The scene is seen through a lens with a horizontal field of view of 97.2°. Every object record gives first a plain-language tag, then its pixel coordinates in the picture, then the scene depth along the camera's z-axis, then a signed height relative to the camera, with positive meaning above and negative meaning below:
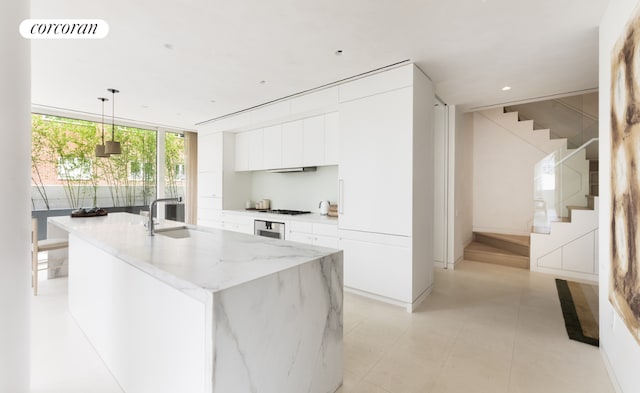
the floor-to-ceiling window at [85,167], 4.70 +0.55
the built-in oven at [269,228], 4.29 -0.51
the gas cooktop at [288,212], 4.68 -0.27
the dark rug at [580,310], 2.44 -1.19
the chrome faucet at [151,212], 2.14 -0.12
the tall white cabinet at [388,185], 2.96 +0.13
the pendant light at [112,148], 3.44 +0.60
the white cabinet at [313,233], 3.65 -0.51
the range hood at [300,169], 4.51 +0.44
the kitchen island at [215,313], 1.19 -0.59
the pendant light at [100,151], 3.55 +0.58
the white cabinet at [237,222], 4.86 -0.47
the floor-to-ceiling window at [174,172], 6.23 +0.56
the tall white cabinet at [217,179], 5.45 +0.35
